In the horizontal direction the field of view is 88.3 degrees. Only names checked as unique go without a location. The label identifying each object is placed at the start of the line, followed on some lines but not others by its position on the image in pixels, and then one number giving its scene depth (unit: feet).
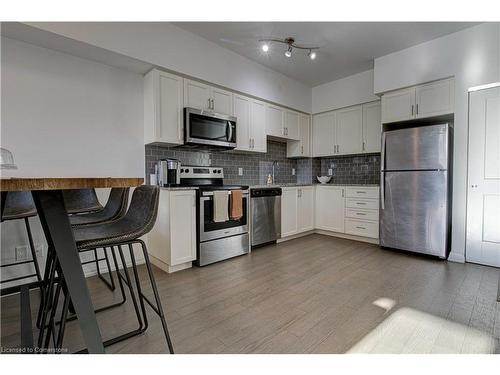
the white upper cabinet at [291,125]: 14.01
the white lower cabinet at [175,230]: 8.70
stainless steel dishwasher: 11.28
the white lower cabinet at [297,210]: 12.69
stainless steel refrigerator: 9.72
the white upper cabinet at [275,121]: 13.08
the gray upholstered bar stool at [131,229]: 3.90
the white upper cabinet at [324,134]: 14.64
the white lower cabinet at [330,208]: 13.47
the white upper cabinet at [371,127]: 12.82
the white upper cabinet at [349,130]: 13.48
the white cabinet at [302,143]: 14.92
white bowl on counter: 15.21
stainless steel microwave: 9.82
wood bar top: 2.64
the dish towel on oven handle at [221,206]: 9.55
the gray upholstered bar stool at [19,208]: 5.31
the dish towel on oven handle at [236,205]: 10.02
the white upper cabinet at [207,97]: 10.00
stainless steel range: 9.32
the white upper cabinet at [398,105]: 10.81
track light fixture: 10.02
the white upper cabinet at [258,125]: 12.30
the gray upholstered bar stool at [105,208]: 5.62
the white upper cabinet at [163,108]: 9.20
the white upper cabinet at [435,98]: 9.92
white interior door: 8.98
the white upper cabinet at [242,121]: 11.62
